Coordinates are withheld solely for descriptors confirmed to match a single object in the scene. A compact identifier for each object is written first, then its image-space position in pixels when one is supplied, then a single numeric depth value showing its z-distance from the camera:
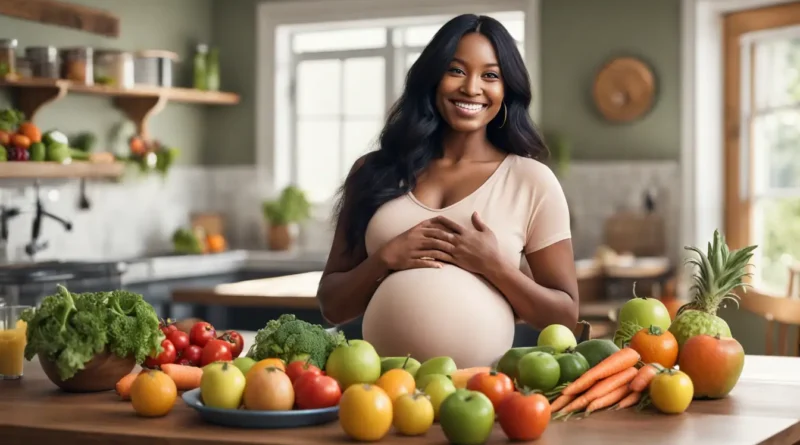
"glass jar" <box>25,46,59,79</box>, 5.99
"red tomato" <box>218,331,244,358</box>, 2.45
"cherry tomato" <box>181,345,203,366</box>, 2.35
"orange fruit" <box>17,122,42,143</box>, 5.78
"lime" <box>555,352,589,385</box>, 2.06
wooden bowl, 2.20
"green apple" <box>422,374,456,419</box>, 1.89
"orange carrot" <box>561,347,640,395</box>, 2.02
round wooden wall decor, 6.58
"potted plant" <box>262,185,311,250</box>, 7.39
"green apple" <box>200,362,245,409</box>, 1.90
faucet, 6.06
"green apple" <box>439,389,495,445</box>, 1.73
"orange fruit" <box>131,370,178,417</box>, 1.96
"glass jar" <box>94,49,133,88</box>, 6.48
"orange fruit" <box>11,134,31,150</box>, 5.70
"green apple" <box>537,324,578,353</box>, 2.23
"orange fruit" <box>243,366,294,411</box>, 1.87
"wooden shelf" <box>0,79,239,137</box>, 6.00
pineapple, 2.27
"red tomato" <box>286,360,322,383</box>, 1.94
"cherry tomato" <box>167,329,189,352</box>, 2.35
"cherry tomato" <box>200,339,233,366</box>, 2.33
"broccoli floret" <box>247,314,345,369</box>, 2.08
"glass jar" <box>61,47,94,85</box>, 6.16
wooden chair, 3.31
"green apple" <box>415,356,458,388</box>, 2.02
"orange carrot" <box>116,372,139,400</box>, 2.13
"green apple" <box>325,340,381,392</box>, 2.01
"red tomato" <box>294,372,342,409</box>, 1.90
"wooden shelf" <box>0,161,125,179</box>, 5.61
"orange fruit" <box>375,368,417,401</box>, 1.90
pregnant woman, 2.45
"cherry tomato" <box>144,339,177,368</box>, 2.29
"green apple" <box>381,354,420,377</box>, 2.07
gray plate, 1.86
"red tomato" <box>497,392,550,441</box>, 1.75
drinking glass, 2.43
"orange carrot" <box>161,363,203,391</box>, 2.20
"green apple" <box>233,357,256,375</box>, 2.02
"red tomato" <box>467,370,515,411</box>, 1.88
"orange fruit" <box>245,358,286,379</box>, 1.93
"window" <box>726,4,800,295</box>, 5.98
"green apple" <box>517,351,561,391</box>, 2.02
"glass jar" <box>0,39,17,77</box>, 5.75
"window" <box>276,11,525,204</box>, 7.42
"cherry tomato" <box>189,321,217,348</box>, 2.39
